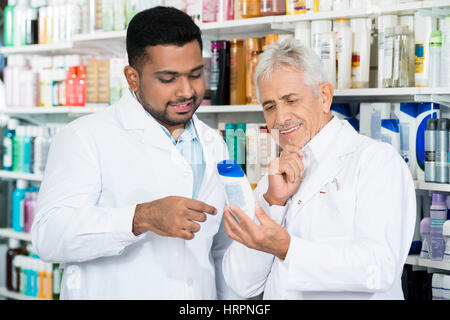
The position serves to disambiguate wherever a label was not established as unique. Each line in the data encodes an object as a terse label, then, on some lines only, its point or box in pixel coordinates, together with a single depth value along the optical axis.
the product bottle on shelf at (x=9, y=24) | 3.33
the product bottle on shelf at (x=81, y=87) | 3.00
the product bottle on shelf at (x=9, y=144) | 3.38
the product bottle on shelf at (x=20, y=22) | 3.29
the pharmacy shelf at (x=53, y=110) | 2.91
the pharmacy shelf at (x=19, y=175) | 3.21
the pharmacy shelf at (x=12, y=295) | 3.37
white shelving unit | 1.99
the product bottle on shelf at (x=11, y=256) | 3.50
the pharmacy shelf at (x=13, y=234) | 3.32
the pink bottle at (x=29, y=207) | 3.31
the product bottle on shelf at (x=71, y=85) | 3.03
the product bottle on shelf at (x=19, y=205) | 3.36
